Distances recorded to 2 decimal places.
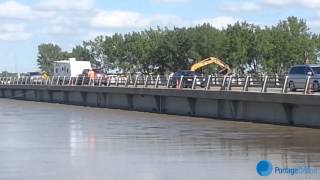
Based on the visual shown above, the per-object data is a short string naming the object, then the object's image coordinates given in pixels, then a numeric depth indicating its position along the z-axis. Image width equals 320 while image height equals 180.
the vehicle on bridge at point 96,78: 61.70
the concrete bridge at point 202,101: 30.39
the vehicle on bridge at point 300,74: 36.97
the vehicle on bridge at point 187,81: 44.47
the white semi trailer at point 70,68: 82.75
